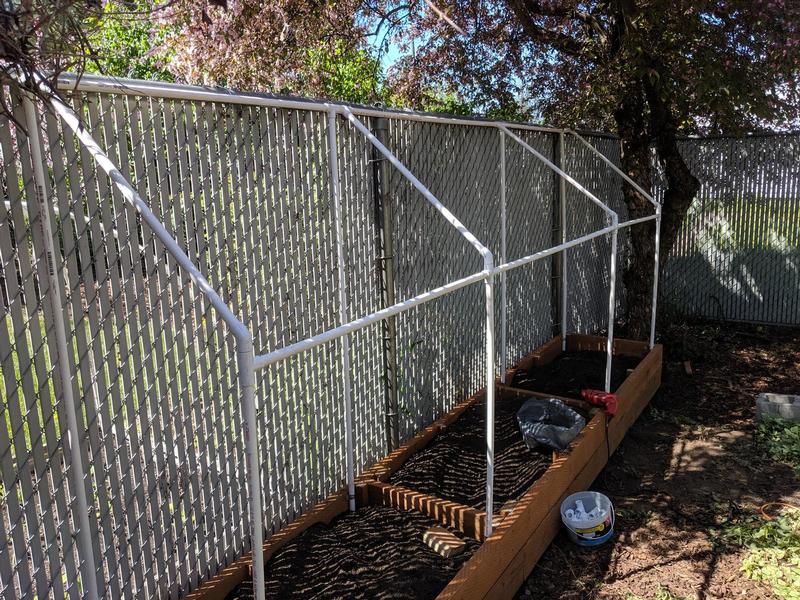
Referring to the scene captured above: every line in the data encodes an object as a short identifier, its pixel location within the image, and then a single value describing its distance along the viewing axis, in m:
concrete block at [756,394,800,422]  5.38
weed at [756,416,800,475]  4.87
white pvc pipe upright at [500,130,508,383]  5.25
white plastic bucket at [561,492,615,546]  3.73
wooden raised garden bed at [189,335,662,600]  3.04
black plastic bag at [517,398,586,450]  4.20
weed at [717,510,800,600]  3.39
